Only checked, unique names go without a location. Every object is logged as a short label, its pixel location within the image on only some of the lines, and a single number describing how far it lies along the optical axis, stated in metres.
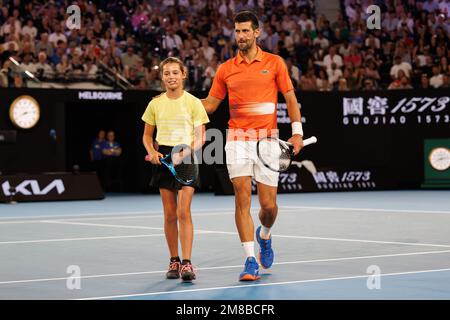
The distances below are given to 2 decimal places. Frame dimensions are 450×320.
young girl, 15.06
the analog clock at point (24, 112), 38.78
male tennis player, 15.01
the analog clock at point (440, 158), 44.39
